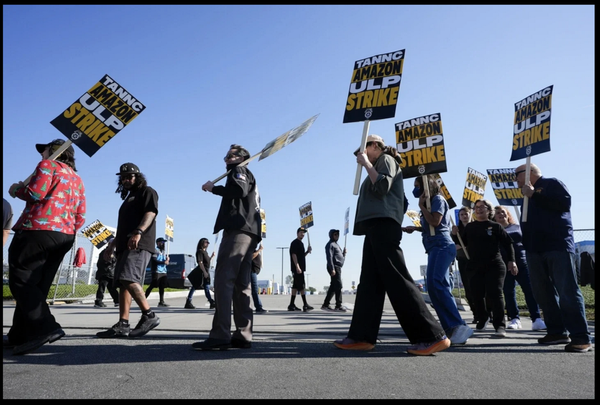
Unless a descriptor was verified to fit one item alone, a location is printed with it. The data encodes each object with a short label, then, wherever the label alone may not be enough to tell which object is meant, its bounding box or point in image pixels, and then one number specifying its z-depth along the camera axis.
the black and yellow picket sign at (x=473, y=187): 11.70
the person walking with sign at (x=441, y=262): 4.62
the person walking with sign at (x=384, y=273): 3.84
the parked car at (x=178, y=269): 27.20
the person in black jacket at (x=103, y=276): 12.06
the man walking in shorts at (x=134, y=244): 5.13
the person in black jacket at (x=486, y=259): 6.12
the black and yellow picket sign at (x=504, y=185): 11.77
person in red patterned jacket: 3.90
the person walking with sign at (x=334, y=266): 11.55
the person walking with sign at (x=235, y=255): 4.12
